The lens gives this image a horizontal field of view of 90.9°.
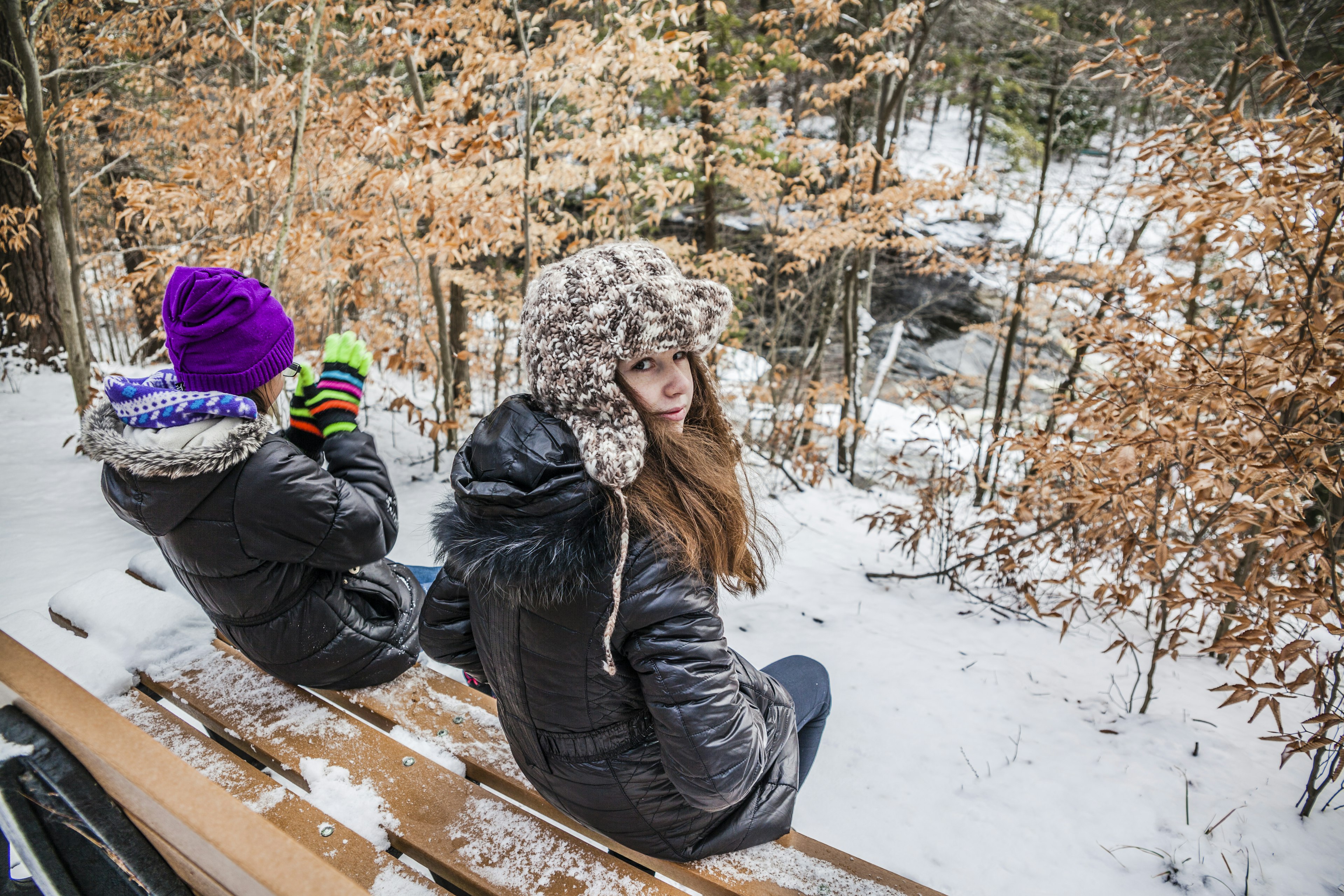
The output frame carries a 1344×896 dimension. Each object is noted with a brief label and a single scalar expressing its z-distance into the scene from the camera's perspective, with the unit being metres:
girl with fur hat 1.25
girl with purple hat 1.64
